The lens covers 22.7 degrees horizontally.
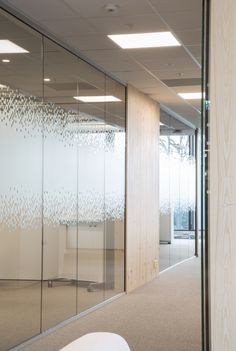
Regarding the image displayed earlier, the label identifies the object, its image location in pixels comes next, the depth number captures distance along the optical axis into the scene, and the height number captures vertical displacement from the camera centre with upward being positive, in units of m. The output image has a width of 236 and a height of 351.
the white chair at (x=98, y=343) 1.92 -0.45
